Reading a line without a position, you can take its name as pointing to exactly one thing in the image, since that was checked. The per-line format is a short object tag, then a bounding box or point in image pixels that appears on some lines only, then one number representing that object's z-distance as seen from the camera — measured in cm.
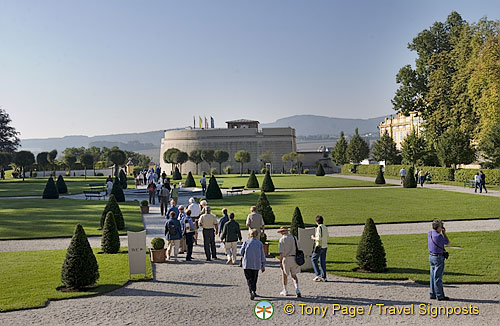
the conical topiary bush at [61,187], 4028
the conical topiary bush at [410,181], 3881
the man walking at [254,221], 1362
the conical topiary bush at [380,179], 4456
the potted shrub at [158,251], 1391
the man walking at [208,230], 1391
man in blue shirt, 966
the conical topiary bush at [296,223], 1508
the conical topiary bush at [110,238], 1517
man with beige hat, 1016
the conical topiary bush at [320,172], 6612
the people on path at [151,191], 3012
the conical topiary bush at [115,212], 1920
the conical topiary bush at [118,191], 3150
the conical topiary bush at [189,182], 4644
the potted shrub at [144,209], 2622
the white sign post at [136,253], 1206
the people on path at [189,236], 1416
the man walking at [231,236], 1328
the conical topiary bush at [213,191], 3262
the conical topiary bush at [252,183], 4262
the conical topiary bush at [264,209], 2038
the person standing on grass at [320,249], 1139
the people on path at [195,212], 1595
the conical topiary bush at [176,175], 6259
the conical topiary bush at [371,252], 1212
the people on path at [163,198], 2471
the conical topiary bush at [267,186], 3783
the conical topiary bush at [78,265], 1095
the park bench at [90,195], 3340
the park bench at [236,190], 3681
